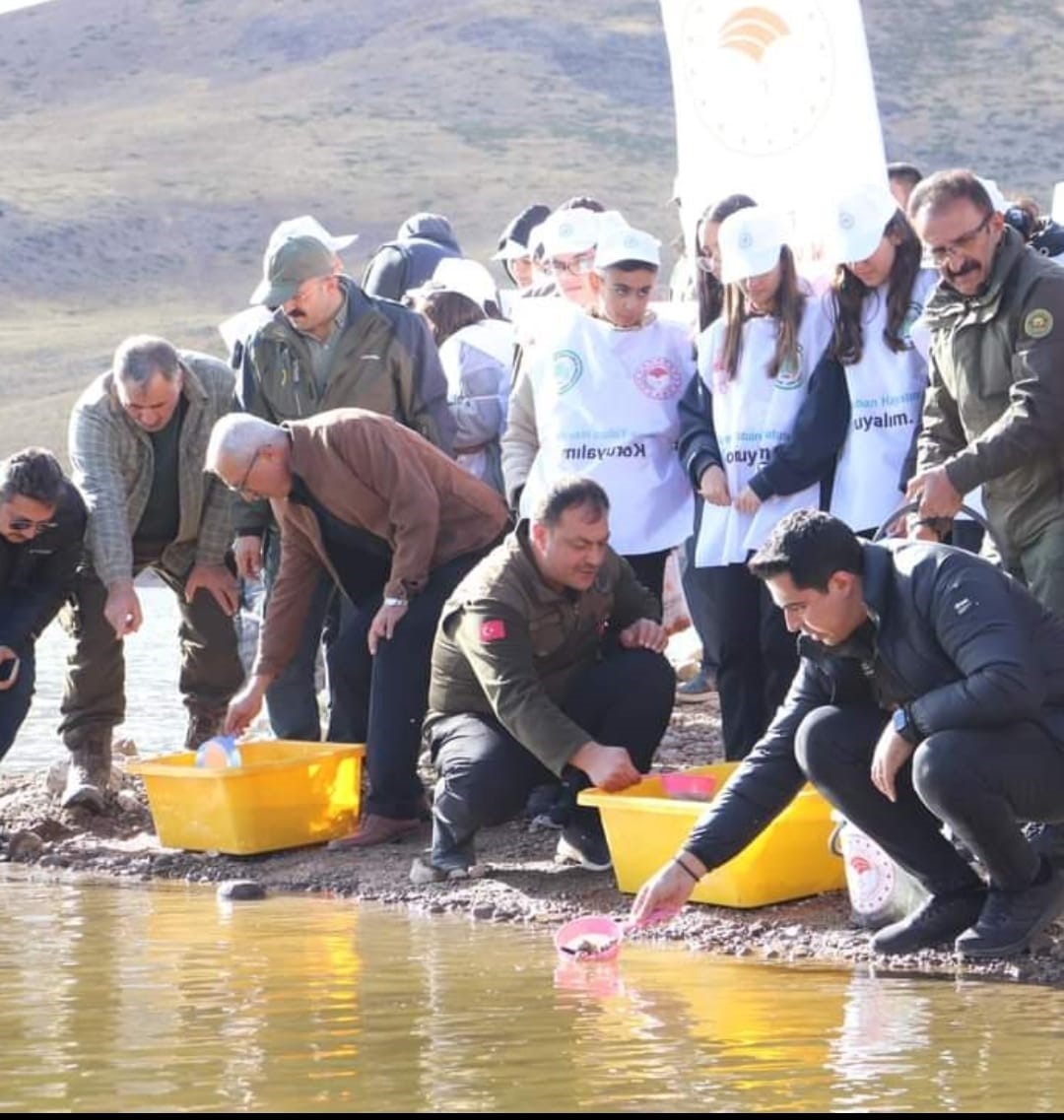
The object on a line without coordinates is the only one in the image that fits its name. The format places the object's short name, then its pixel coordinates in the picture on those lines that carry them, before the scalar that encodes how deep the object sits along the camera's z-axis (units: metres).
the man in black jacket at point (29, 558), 12.88
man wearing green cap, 13.24
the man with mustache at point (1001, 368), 10.24
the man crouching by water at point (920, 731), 9.16
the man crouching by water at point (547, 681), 11.20
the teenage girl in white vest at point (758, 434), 11.79
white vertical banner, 14.68
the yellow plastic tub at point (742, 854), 10.48
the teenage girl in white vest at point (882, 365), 11.68
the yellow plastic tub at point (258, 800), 12.36
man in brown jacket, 12.28
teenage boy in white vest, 12.62
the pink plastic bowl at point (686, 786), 11.14
